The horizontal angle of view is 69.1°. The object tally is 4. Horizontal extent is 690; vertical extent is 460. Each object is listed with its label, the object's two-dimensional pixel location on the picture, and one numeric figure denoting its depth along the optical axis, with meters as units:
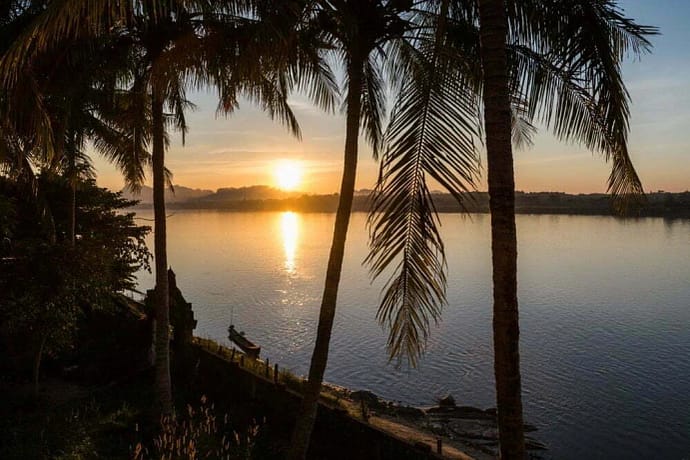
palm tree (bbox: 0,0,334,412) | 6.62
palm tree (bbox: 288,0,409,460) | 7.19
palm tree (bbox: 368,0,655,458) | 4.35
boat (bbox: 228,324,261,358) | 31.38
